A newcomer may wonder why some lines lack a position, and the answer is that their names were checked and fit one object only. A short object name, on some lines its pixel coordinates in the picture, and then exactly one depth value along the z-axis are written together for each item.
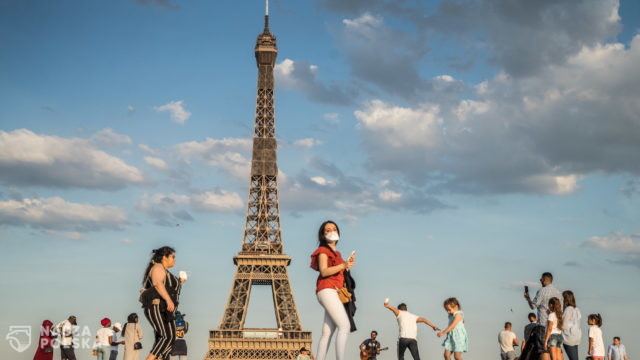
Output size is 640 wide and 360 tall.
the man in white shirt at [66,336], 19.38
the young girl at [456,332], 14.86
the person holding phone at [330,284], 11.51
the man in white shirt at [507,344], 18.89
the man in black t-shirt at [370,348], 19.72
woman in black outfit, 11.97
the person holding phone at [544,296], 14.91
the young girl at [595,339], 15.83
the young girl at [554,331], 14.30
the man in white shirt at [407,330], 16.83
